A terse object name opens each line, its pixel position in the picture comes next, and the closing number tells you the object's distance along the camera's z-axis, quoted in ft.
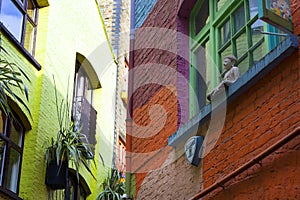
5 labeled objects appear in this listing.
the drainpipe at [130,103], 31.12
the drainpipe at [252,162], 16.40
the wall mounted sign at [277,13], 17.16
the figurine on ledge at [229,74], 20.93
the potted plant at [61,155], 38.17
